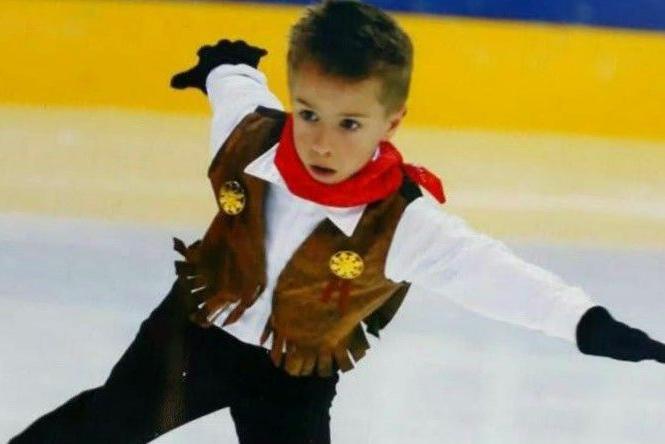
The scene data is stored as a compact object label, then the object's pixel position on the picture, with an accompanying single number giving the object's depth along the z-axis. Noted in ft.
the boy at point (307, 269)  18.66
